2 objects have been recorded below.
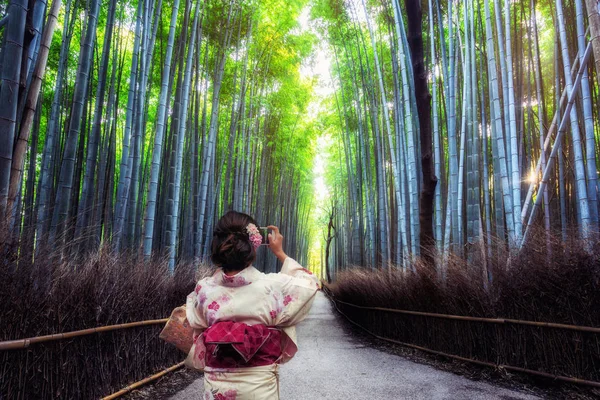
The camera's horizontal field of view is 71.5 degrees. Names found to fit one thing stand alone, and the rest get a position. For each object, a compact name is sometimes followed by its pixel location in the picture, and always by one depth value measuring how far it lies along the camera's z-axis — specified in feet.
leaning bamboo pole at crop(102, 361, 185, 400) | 7.33
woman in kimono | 3.76
